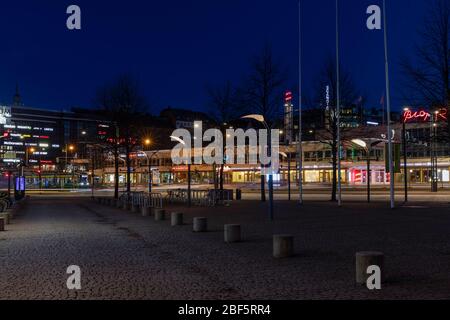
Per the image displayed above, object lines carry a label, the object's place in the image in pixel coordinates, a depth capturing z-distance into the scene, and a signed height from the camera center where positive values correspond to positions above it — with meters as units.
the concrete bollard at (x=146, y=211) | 28.29 -1.33
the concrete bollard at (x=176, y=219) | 21.94 -1.36
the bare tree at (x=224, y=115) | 38.41 +4.47
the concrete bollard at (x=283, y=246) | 12.84 -1.40
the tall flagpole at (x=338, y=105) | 30.70 +4.04
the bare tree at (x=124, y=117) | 42.97 +4.89
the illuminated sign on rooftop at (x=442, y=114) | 21.21 +2.55
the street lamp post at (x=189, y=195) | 34.72 -0.74
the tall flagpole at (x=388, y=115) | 27.75 +3.13
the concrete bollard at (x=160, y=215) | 24.92 -1.34
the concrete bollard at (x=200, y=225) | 19.12 -1.37
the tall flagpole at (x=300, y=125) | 34.11 +3.26
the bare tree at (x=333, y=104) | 35.31 +4.81
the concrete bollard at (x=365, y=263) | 9.59 -1.34
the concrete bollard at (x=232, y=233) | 15.98 -1.38
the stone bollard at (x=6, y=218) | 24.65 -1.38
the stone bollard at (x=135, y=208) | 31.63 -1.31
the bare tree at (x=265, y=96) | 34.84 +5.10
